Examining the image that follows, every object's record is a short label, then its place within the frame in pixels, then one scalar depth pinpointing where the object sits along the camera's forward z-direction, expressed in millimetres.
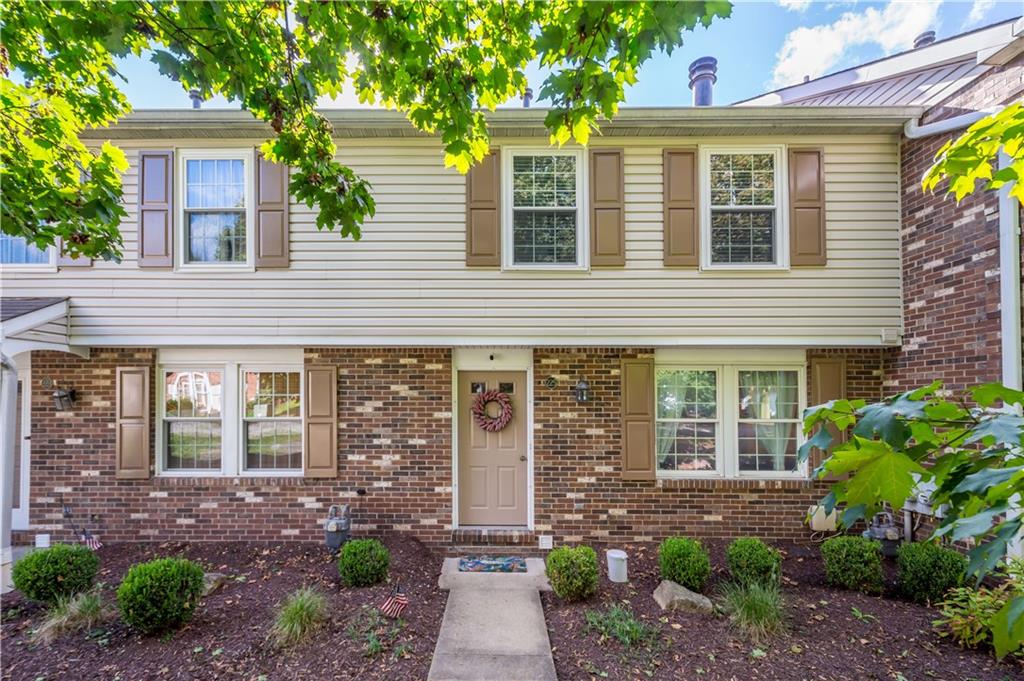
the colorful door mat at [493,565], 4855
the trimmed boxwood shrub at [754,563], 4227
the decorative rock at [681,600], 3879
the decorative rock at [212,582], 4195
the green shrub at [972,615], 3439
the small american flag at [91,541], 5176
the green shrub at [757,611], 3584
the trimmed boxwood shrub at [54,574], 3789
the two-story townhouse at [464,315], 5227
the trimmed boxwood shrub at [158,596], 3424
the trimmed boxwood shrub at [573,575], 4020
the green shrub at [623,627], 3486
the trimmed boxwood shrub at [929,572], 4027
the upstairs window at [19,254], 5227
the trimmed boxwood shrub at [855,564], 4219
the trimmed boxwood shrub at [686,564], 4207
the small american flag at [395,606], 3760
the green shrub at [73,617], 3509
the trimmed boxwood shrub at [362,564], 4203
